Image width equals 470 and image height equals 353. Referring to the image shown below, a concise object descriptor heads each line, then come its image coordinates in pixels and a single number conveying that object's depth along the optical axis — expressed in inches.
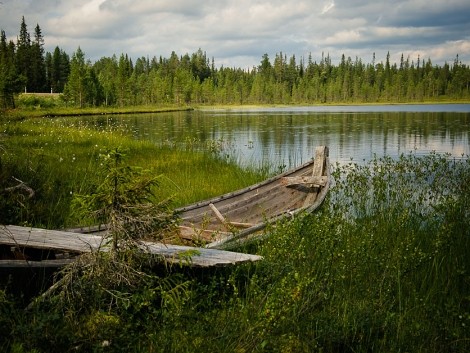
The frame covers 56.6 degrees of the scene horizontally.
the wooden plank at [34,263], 184.4
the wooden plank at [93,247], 192.9
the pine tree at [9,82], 1985.7
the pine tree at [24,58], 3427.7
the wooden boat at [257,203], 305.2
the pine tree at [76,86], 2819.9
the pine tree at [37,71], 3572.3
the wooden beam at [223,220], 335.0
